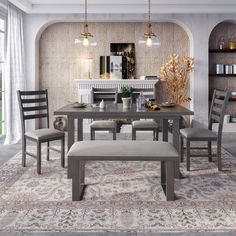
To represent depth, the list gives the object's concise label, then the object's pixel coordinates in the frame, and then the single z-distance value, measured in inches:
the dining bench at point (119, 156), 125.3
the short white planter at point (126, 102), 171.8
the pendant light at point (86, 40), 194.9
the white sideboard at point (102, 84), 300.2
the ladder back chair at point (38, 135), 164.2
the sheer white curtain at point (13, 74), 259.3
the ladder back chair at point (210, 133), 165.3
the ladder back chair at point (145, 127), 206.8
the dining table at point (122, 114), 153.6
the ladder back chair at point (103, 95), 301.7
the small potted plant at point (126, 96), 172.0
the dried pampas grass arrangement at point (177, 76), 300.8
